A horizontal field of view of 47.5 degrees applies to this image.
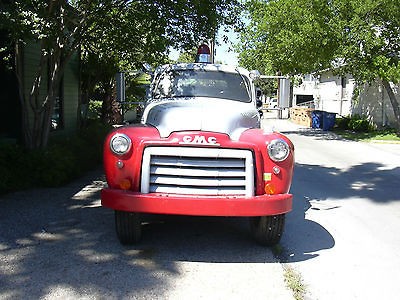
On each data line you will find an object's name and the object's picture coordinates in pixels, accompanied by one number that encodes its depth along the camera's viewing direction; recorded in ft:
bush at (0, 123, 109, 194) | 24.58
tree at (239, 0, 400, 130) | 56.65
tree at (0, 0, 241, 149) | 25.03
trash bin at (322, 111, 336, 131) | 81.76
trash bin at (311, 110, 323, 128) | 86.50
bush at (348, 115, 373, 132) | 74.96
